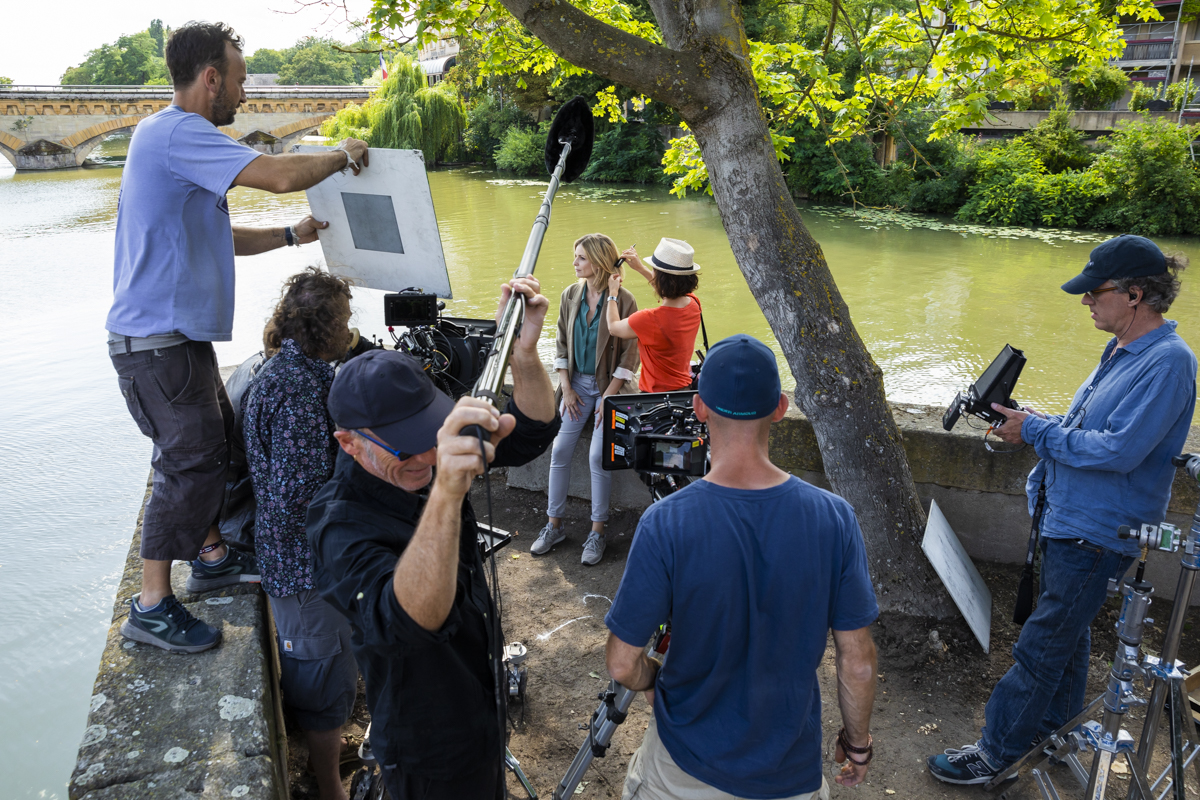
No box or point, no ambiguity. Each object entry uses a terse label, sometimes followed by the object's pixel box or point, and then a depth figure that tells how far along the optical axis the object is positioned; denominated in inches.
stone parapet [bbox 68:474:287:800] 79.0
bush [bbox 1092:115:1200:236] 690.8
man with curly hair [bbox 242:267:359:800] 89.7
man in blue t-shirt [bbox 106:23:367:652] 93.4
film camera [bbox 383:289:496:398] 148.7
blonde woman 167.5
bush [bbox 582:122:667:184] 1127.2
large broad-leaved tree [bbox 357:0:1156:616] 130.3
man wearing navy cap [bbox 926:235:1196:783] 94.6
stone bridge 1462.8
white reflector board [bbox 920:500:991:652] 127.9
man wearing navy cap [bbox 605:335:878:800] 64.2
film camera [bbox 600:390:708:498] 111.5
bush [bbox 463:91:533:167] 1381.6
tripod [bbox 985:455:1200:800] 84.7
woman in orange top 155.2
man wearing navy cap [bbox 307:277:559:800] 62.7
